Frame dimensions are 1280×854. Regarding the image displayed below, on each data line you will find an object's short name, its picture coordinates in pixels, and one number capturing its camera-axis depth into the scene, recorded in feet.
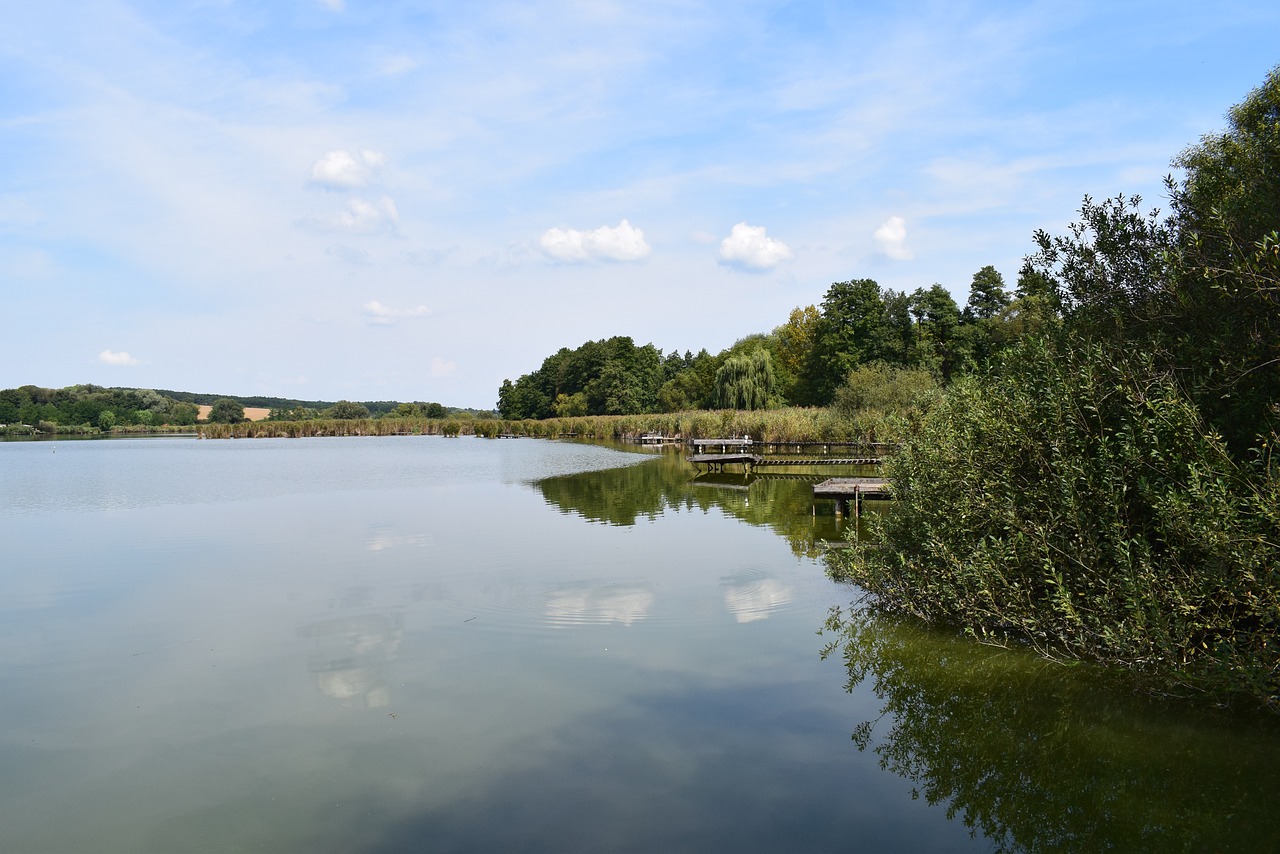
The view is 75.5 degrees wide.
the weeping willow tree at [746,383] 195.21
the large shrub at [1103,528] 20.24
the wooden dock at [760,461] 101.86
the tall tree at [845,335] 198.18
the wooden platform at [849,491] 56.75
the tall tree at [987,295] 199.00
